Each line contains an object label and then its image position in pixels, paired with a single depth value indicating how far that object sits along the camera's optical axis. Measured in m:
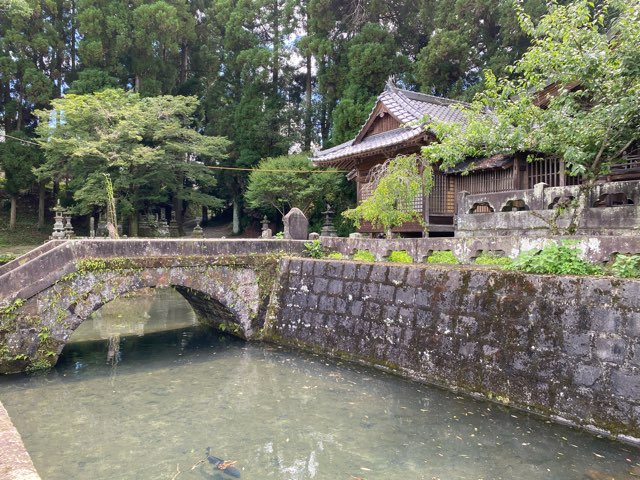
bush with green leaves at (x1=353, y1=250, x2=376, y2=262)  11.21
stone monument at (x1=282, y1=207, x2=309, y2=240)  13.84
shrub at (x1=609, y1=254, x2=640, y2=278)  6.52
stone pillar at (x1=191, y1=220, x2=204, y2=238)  28.28
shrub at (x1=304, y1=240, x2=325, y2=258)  12.78
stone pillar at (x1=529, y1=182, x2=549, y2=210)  9.22
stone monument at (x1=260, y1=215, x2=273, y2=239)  22.20
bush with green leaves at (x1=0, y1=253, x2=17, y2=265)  21.95
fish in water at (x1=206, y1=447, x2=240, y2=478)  5.67
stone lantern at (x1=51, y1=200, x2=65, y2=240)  24.27
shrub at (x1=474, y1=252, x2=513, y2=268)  8.41
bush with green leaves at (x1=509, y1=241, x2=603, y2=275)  7.09
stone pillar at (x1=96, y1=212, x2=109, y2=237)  28.19
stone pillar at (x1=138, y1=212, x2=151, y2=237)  30.16
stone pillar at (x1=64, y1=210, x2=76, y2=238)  25.88
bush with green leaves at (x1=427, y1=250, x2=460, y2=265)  9.41
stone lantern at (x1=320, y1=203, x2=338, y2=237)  24.58
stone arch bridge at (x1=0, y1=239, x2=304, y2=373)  9.11
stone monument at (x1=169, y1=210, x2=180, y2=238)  31.69
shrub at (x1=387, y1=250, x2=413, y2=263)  10.38
